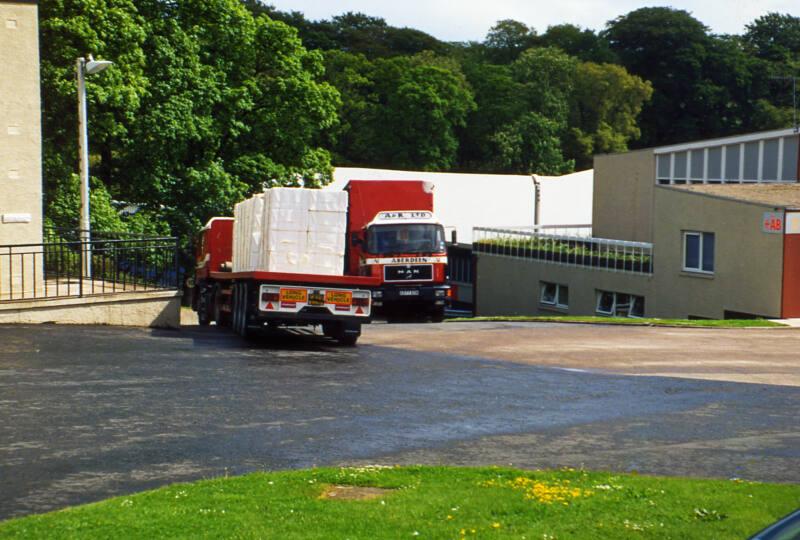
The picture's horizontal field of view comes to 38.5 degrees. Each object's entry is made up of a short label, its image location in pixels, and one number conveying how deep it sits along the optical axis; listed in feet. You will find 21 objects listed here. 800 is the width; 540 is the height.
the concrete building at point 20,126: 77.87
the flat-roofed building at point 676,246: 128.47
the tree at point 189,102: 124.67
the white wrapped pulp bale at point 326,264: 74.49
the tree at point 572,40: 403.83
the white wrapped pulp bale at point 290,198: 73.97
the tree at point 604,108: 338.34
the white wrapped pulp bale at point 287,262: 73.82
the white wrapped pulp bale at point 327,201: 74.43
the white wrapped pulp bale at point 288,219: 74.00
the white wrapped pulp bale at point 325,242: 74.54
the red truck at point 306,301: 71.87
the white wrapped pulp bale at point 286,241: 73.77
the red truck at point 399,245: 112.78
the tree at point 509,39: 418.10
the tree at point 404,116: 297.94
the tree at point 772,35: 413.59
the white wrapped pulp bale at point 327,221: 74.79
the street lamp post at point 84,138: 88.22
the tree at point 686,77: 370.94
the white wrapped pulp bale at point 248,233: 76.38
